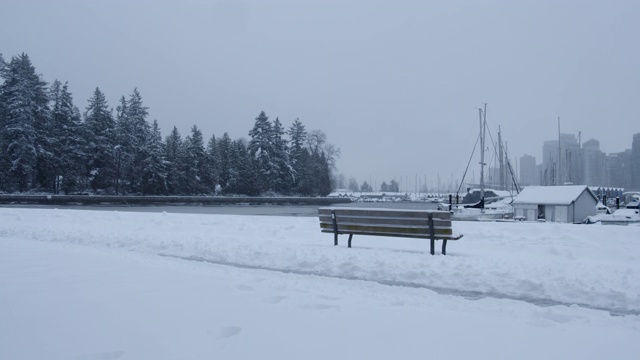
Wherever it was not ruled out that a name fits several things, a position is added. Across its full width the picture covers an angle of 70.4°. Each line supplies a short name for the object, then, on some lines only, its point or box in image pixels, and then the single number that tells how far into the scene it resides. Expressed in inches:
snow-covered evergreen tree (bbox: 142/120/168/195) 2297.0
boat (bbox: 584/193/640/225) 890.1
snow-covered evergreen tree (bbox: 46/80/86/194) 2071.9
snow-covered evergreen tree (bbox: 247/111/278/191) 2790.4
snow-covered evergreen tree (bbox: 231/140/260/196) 2664.9
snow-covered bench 364.2
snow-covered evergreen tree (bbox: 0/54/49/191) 1882.4
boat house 917.2
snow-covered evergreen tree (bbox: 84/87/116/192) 2193.7
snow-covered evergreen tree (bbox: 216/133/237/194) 2701.8
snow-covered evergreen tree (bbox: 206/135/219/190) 2608.3
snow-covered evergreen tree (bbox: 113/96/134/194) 2278.5
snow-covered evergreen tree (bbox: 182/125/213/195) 2508.6
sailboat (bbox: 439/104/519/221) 1227.9
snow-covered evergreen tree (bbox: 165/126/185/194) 2432.3
